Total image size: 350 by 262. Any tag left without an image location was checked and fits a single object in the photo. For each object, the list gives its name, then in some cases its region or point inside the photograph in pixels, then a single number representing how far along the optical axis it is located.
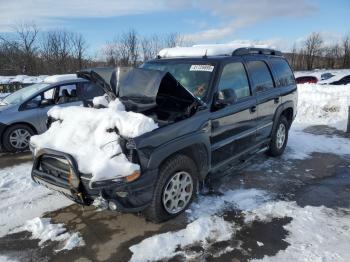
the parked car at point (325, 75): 27.97
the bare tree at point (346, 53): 61.97
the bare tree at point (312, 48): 65.94
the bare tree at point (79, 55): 44.22
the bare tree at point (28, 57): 41.72
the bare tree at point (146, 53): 42.38
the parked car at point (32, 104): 7.44
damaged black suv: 3.49
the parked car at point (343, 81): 19.48
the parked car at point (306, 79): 23.41
